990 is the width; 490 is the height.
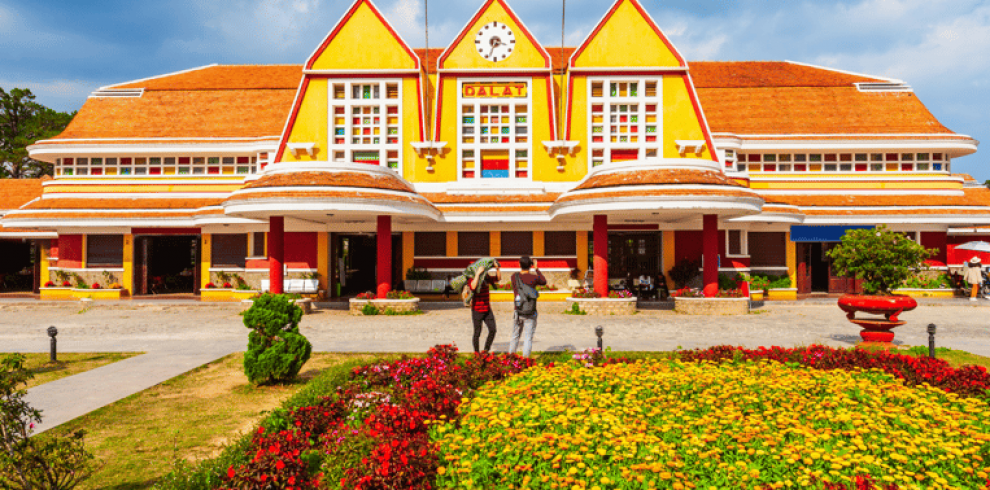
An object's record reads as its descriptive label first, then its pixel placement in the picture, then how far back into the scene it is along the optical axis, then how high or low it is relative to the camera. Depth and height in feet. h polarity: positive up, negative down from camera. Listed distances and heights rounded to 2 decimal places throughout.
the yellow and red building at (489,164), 74.69 +14.58
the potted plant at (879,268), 35.96 -0.52
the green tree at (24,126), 140.15 +36.34
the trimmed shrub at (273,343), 27.53 -4.46
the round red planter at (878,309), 35.78 -3.36
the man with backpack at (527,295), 30.78 -2.03
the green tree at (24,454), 12.89 -4.82
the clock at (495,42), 75.20 +31.05
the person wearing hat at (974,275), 72.57 -1.99
